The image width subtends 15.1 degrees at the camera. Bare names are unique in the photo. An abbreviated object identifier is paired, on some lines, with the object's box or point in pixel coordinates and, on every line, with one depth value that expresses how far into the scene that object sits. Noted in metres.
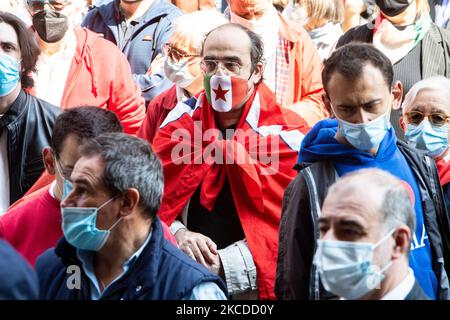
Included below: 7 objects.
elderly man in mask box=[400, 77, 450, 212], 8.60
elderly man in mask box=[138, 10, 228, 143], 9.55
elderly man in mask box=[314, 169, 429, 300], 6.09
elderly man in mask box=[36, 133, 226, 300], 6.53
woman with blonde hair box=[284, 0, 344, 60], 11.39
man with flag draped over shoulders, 8.09
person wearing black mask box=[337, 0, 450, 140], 10.06
